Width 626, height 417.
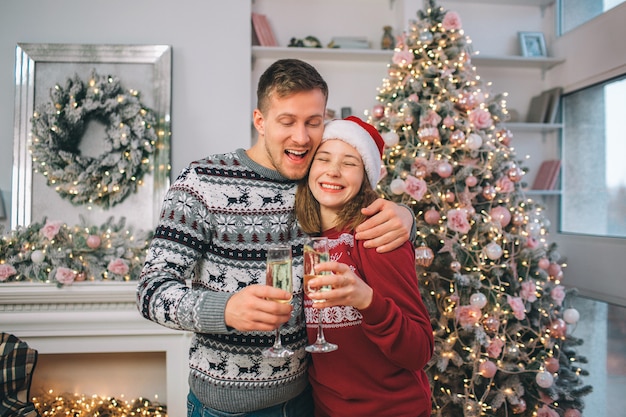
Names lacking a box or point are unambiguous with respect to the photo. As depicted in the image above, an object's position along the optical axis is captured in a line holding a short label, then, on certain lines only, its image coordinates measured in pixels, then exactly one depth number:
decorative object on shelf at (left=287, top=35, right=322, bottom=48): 3.73
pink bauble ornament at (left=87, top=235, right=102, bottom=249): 2.85
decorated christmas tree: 2.55
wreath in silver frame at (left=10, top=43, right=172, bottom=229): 3.21
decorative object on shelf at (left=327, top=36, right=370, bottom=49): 3.79
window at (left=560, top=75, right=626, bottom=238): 3.70
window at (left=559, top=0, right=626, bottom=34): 3.82
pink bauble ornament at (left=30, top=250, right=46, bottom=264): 2.80
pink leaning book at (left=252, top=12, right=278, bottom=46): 3.65
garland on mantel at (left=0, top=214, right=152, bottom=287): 2.81
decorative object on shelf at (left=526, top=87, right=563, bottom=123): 4.12
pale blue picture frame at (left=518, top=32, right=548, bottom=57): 4.23
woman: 1.27
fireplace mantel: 2.78
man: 1.29
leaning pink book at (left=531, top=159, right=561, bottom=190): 4.12
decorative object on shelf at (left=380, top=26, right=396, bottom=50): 3.81
